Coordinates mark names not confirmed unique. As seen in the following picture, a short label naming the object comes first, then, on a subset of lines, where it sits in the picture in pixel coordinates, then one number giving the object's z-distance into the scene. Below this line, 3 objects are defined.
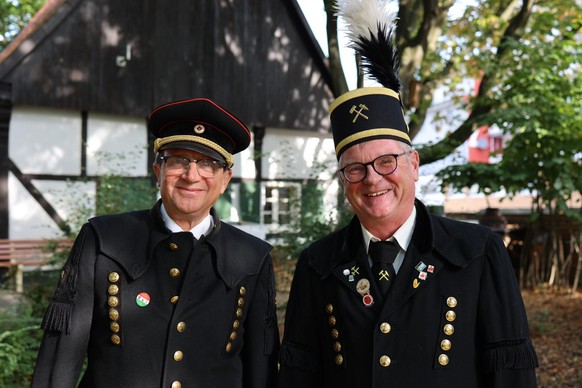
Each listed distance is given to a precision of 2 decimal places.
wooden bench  9.46
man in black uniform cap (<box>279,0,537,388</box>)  2.18
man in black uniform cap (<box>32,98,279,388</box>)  2.43
